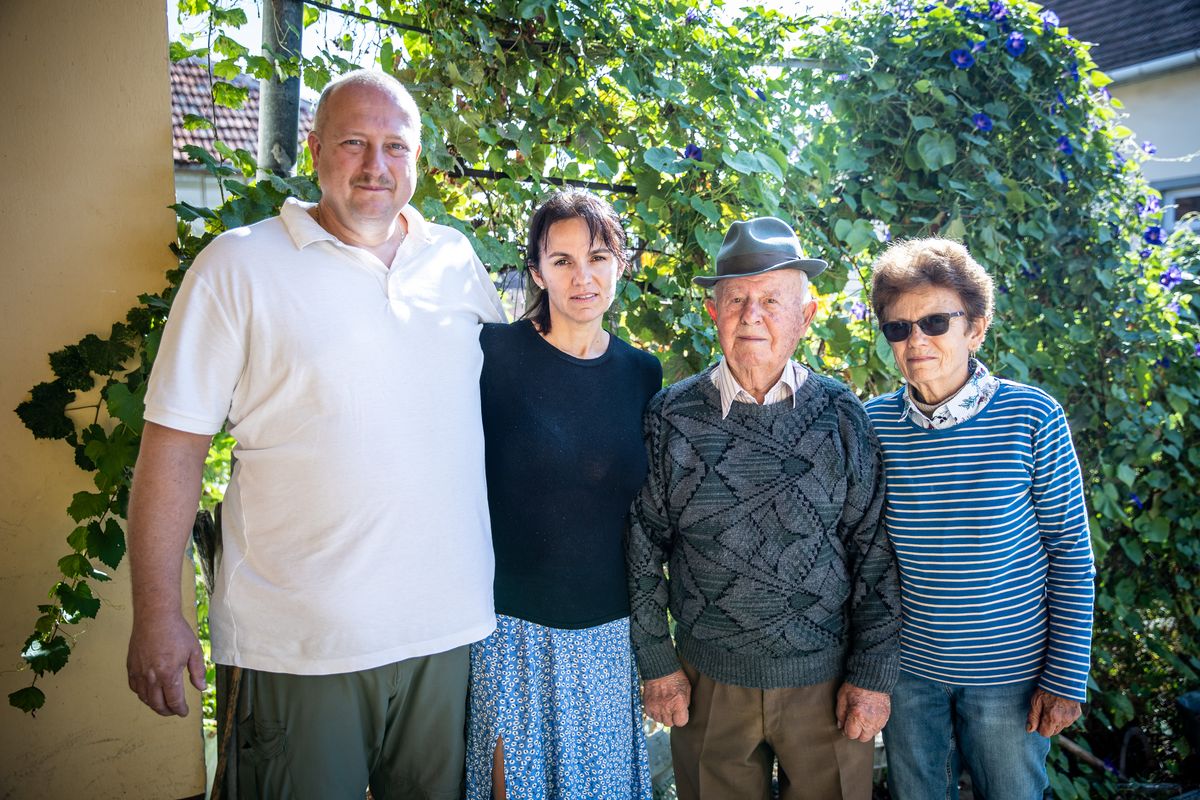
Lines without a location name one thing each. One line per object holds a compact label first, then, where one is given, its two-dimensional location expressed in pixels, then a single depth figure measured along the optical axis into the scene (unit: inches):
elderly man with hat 77.2
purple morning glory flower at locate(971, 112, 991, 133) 118.0
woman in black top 78.5
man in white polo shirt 67.5
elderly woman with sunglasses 76.7
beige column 82.7
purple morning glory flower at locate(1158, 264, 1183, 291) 141.5
